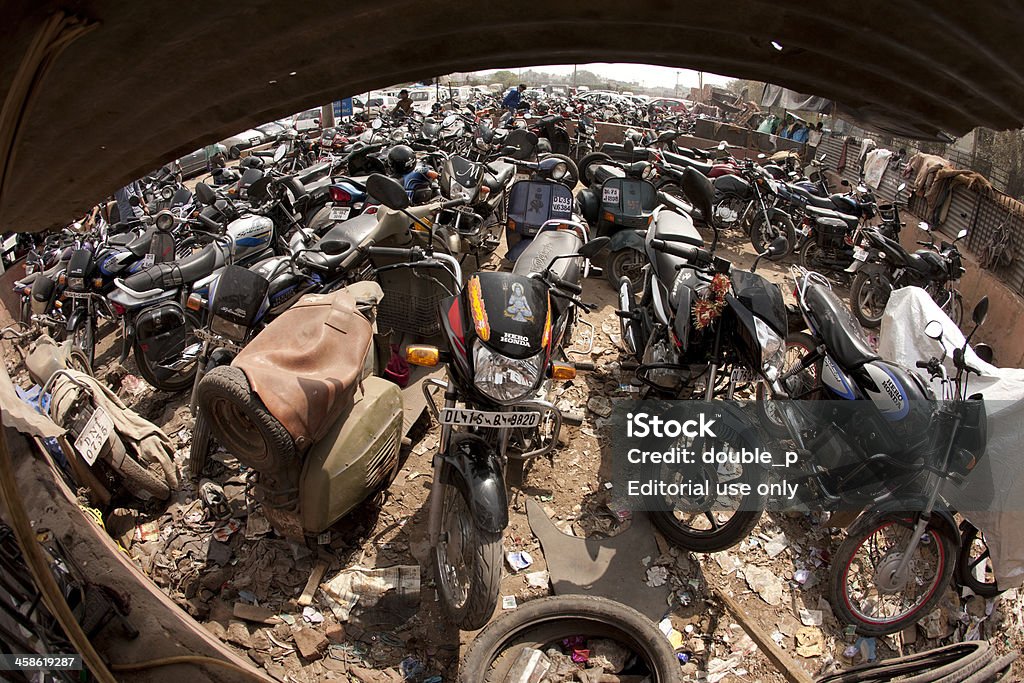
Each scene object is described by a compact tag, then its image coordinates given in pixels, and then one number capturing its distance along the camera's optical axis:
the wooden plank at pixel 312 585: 2.82
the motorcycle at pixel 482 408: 2.38
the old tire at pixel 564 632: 2.41
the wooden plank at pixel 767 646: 2.57
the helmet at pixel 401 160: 7.46
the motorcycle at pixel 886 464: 2.68
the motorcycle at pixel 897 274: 5.64
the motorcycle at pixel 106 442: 2.97
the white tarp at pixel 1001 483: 2.78
